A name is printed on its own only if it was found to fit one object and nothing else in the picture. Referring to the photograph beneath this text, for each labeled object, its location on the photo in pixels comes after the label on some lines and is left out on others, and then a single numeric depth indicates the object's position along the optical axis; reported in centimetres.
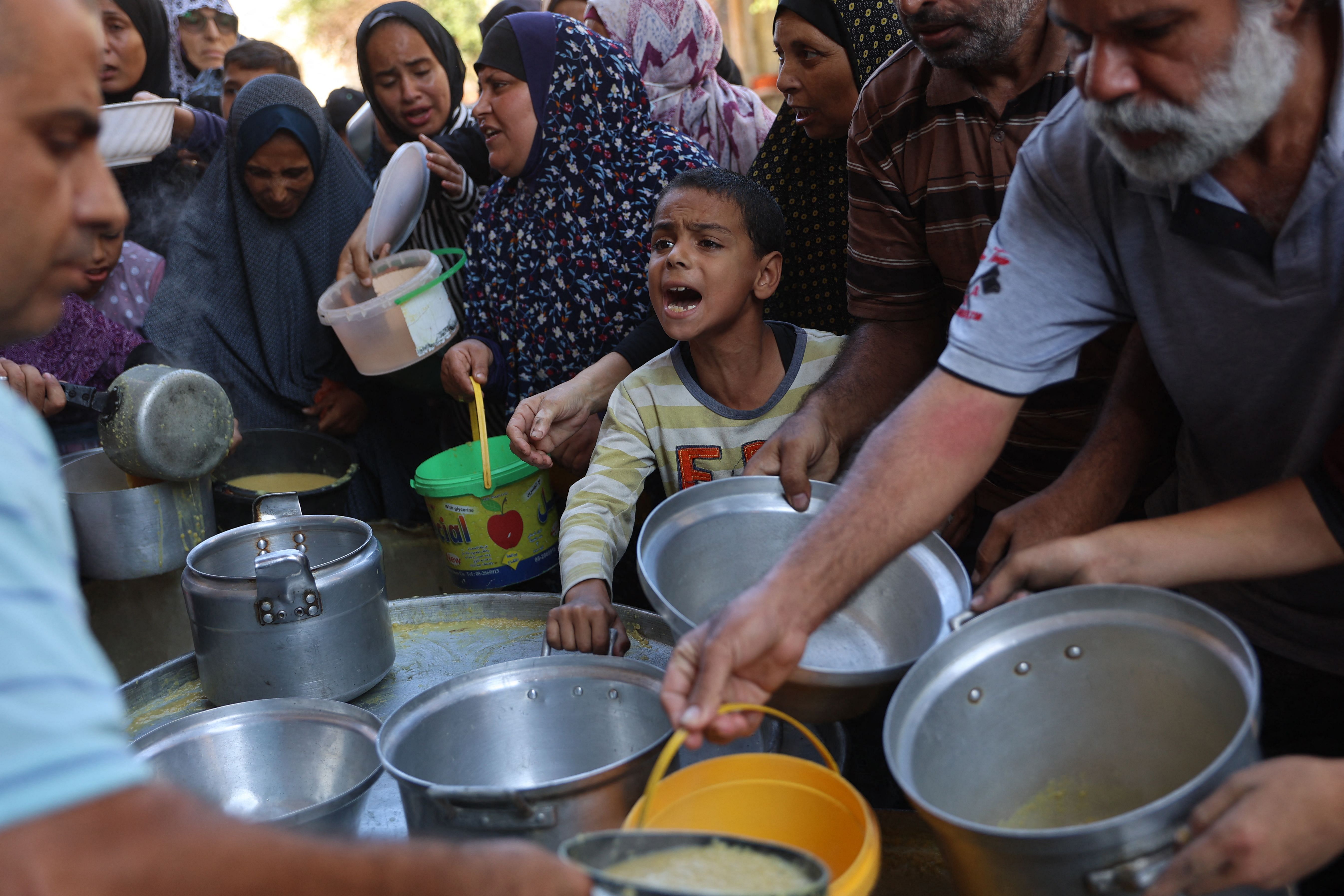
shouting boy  223
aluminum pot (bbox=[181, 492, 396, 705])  157
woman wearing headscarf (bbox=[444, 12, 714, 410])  288
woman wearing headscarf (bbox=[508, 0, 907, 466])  247
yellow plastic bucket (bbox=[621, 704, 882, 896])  106
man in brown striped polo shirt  184
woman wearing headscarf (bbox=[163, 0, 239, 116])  451
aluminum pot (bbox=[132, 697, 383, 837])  141
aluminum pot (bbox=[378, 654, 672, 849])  133
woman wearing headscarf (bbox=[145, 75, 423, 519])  362
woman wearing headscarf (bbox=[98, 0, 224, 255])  387
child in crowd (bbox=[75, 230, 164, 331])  335
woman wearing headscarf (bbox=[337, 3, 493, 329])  357
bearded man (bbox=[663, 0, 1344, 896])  115
